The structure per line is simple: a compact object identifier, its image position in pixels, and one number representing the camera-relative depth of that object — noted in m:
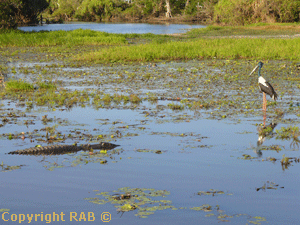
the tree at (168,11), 160.38
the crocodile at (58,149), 13.78
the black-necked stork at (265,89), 20.72
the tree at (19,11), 69.80
